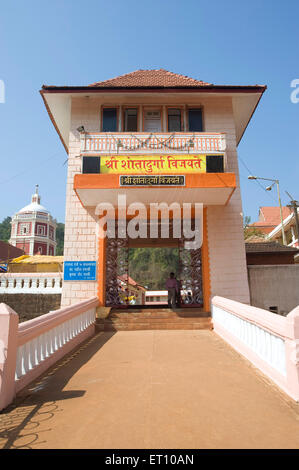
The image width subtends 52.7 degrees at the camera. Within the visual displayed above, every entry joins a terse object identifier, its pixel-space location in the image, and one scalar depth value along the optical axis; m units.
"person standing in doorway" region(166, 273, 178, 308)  10.59
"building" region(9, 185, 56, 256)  46.19
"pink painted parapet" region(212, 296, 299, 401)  3.48
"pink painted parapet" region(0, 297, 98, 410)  3.48
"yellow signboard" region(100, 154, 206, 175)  8.73
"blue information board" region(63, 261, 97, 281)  9.47
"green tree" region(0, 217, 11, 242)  100.80
